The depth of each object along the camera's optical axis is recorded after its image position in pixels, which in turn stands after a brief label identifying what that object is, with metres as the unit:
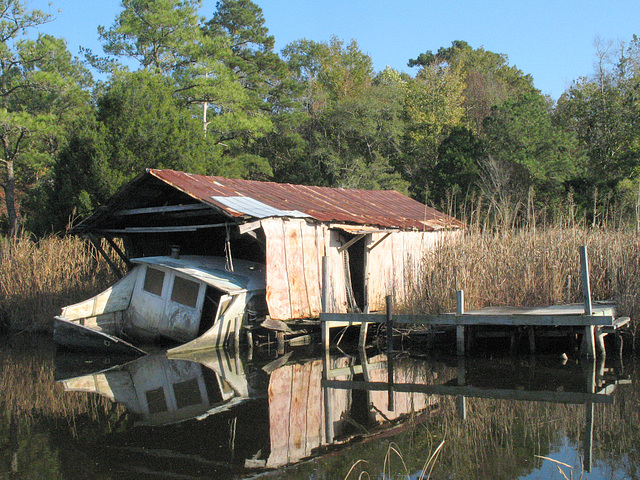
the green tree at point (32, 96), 27.69
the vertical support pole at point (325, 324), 12.03
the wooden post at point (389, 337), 11.83
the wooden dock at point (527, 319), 10.95
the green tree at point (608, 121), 30.11
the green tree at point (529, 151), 29.91
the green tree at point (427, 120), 36.59
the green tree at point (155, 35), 30.53
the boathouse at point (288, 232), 13.51
